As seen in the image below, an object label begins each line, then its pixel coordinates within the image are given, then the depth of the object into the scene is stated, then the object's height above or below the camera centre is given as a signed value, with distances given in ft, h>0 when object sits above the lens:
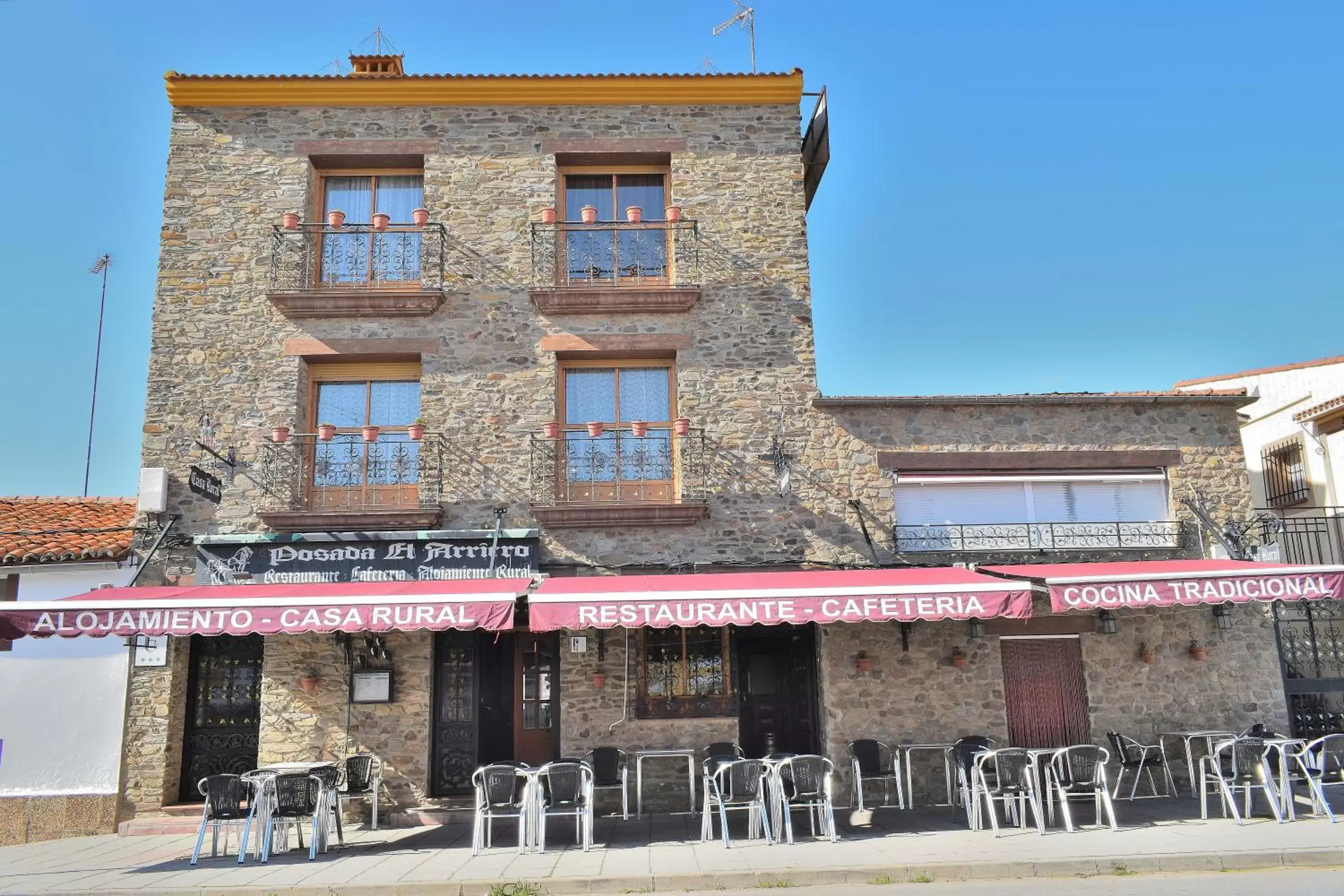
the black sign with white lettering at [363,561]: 42.09 +4.85
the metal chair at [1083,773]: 34.37 -4.21
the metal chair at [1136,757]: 40.68 -4.31
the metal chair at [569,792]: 34.01 -4.28
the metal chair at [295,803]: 33.37 -4.34
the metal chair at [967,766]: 35.70 -4.03
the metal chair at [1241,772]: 34.81 -4.42
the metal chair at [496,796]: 33.81 -4.36
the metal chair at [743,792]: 33.73 -4.39
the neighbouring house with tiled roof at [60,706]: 40.04 -0.99
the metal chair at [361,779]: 39.24 -4.19
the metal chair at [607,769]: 38.42 -3.96
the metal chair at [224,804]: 33.24 -4.26
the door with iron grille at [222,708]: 43.09 -1.33
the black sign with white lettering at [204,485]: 40.50 +8.16
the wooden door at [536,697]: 43.68 -1.24
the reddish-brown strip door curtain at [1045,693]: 42.98 -1.63
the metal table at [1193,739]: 39.47 -3.65
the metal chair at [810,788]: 34.19 -4.37
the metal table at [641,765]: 39.63 -4.03
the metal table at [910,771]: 39.14 -4.52
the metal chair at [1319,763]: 35.63 -4.27
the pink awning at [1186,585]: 35.94 +2.44
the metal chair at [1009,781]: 34.01 -4.39
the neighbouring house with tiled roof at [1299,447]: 52.80 +12.39
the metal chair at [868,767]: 38.91 -4.25
